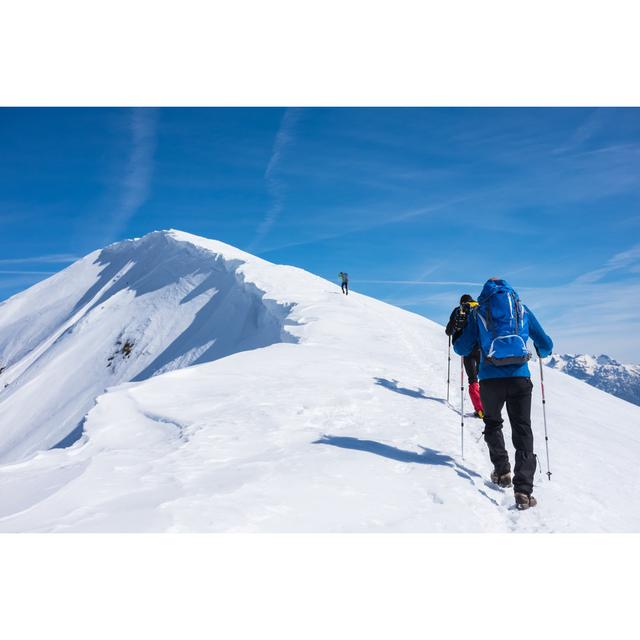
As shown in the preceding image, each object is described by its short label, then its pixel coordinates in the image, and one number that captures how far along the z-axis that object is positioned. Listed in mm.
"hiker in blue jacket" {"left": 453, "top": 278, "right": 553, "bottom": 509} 5504
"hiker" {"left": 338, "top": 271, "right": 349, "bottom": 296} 30541
